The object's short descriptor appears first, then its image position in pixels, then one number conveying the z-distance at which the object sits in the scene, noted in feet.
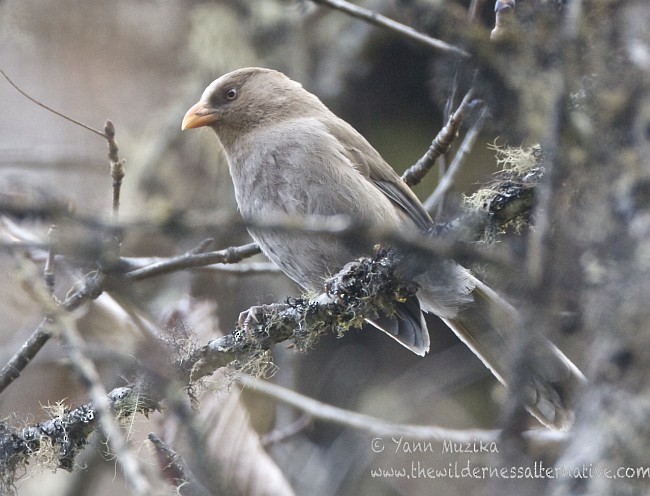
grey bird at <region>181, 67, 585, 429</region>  27.71
